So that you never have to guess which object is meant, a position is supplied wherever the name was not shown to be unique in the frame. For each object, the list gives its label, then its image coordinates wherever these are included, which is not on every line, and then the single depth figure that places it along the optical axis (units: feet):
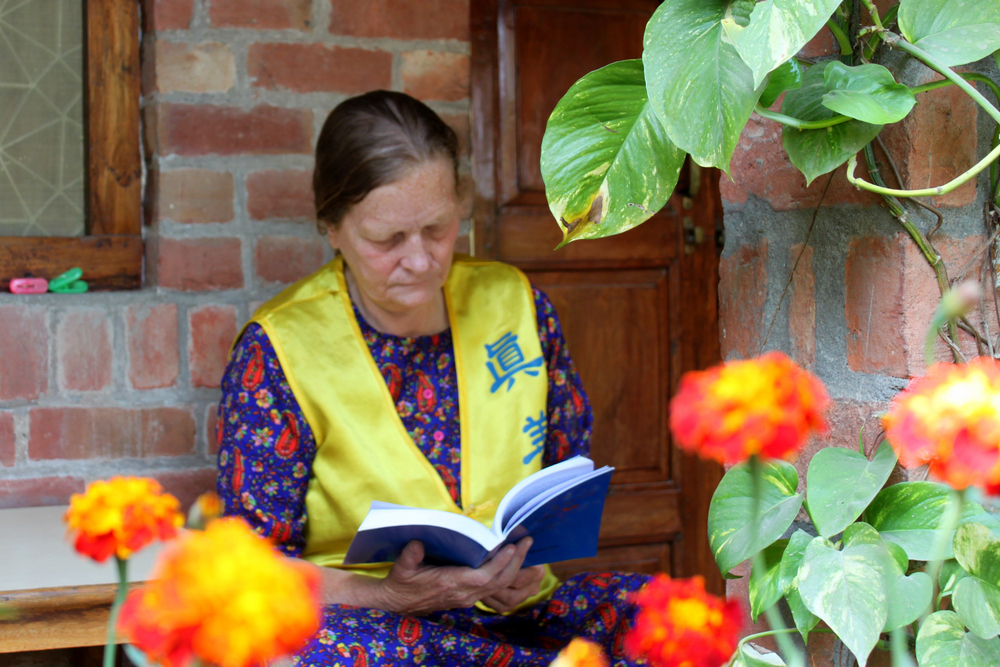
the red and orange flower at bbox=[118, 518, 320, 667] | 3.38
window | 12.43
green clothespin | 12.35
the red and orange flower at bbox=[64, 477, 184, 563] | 4.46
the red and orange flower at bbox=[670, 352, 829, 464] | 4.10
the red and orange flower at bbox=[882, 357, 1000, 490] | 3.93
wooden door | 13.70
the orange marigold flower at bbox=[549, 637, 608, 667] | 4.47
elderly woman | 11.53
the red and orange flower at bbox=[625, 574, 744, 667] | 5.04
